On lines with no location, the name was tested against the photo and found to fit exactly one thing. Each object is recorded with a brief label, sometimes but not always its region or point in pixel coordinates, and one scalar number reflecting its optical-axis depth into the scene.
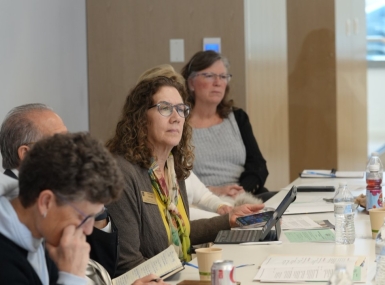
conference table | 3.74
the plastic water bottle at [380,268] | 3.30
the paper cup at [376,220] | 4.51
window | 10.99
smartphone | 4.88
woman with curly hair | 4.50
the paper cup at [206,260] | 3.61
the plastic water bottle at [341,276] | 2.86
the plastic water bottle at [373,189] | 5.25
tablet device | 4.43
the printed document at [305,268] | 3.49
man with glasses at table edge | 3.92
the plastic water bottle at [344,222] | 4.37
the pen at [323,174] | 7.96
